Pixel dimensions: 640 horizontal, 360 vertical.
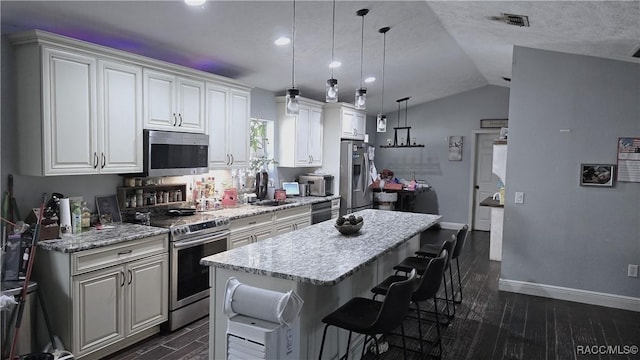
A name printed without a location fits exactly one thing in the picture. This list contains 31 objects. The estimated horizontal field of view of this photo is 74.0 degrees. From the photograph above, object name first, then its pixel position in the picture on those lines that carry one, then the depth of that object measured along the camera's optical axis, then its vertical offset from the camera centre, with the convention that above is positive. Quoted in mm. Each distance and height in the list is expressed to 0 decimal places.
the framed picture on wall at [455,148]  8336 +258
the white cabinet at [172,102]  3652 +473
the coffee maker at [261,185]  5520 -375
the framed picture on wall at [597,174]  4223 -98
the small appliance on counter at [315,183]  6258 -371
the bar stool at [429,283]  2799 -824
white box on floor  2068 -914
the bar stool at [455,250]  3805 -831
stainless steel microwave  3666 +10
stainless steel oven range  3488 -904
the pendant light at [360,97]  3502 +510
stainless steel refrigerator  6500 -267
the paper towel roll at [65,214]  3133 -463
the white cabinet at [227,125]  4359 +324
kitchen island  2334 -620
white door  8164 -311
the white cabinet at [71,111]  2908 +296
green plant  5520 +137
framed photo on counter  3570 -482
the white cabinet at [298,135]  5828 +309
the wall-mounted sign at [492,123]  7883 +733
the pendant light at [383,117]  4090 +409
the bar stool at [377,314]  2260 -895
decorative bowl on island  3238 -509
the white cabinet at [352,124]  6528 +560
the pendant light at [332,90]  3221 +519
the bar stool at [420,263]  3381 -879
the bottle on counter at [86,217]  3336 -518
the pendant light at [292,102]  3064 +402
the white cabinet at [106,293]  2791 -994
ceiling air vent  3507 +1211
